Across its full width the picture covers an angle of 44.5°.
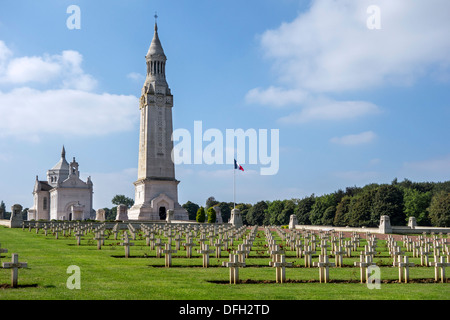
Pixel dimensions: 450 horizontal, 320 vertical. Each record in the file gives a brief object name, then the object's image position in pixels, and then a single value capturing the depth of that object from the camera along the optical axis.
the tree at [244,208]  129.62
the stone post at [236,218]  62.16
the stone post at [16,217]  55.33
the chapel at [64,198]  100.31
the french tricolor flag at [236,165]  61.75
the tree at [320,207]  95.19
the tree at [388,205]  75.62
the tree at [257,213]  121.69
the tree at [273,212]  113.44
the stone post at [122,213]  69.00
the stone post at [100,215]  72.19
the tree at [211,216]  71.06
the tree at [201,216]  74.56
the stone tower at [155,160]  74.75
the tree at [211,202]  148.12
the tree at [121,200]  170.25
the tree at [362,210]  78.50
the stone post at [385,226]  43.94
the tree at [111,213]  169.60
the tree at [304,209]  100.26
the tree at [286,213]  109.19
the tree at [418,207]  76.75
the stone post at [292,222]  62.59
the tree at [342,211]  86.96
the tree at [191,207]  135.20
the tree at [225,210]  130.74
